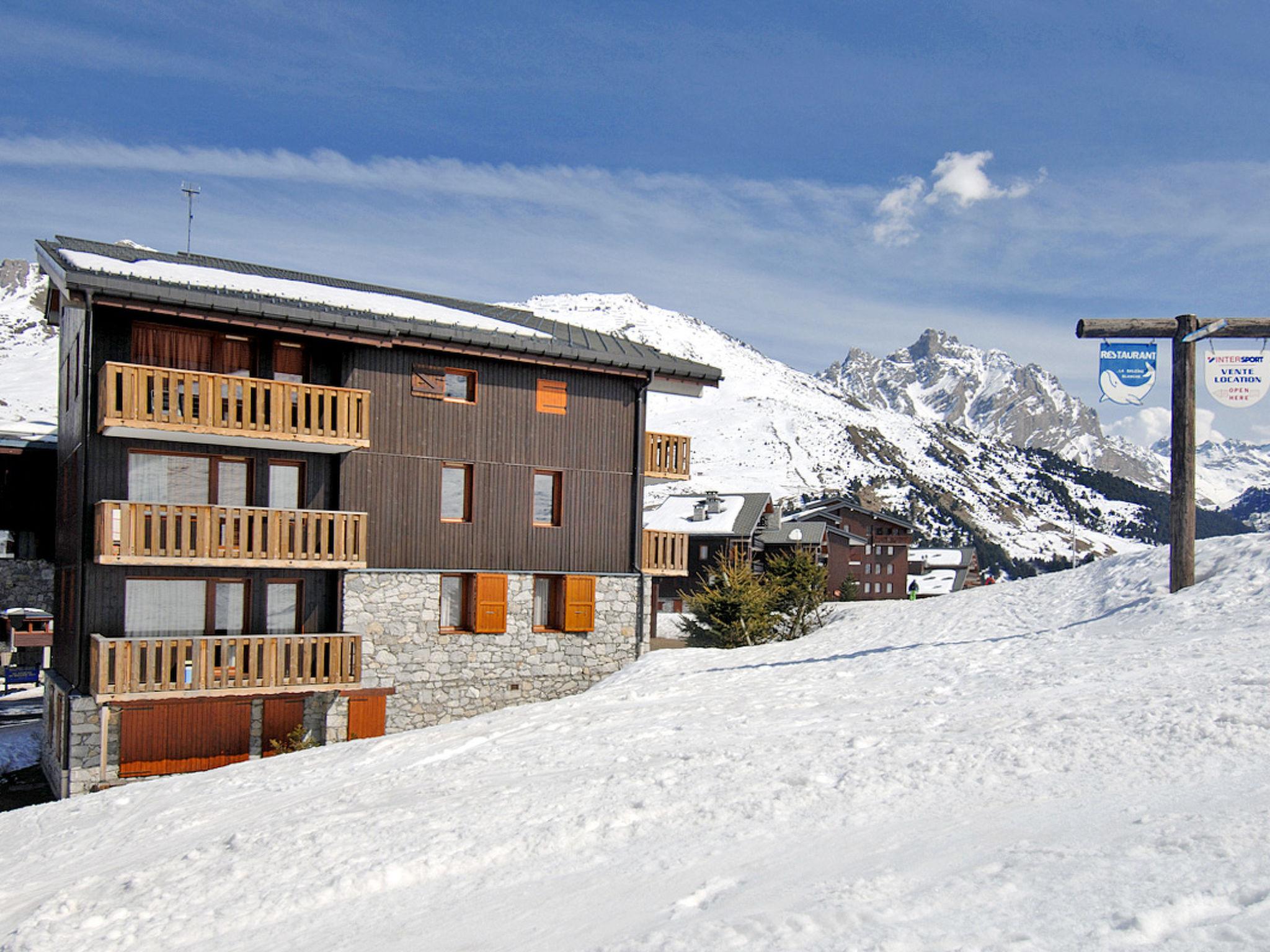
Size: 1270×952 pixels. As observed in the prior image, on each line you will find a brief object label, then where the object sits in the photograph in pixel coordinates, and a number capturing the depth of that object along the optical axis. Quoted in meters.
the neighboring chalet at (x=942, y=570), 93.06
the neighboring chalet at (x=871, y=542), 77.44
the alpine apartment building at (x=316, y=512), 17.23
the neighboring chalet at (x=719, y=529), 55.56
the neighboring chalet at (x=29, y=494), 23.58
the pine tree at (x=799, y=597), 26.78
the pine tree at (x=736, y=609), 25.81
